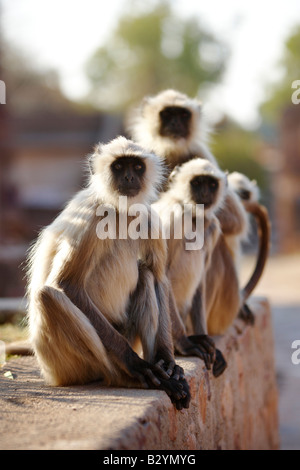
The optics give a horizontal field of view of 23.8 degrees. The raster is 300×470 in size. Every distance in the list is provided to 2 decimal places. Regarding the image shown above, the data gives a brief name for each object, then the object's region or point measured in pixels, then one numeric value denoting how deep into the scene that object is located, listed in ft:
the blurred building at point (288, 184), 88.38
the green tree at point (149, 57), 176.76
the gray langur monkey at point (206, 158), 16.66
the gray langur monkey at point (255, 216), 19.38
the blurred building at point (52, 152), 75.00
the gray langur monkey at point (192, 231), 14.80
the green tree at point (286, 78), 151.84
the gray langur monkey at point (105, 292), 11.18
